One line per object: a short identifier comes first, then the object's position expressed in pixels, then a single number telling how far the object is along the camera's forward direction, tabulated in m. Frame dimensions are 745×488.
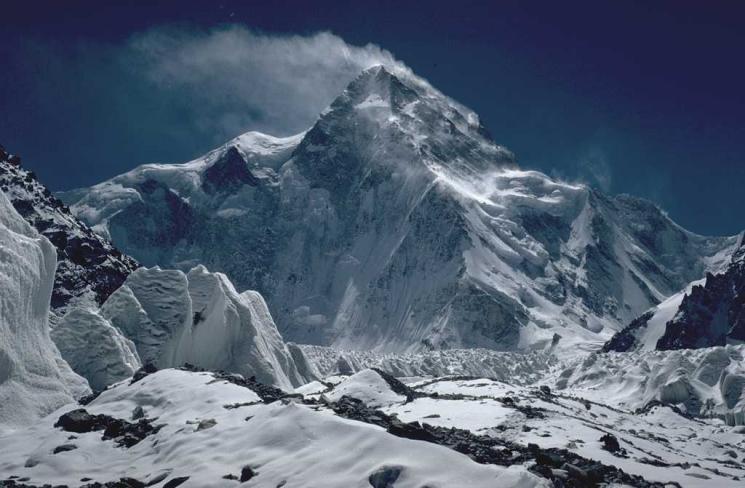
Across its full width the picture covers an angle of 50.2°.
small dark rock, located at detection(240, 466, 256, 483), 29.12
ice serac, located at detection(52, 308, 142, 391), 59.16
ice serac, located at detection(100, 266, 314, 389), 71.19
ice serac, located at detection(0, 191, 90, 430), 45.03
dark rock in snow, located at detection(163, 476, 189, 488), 29.83
